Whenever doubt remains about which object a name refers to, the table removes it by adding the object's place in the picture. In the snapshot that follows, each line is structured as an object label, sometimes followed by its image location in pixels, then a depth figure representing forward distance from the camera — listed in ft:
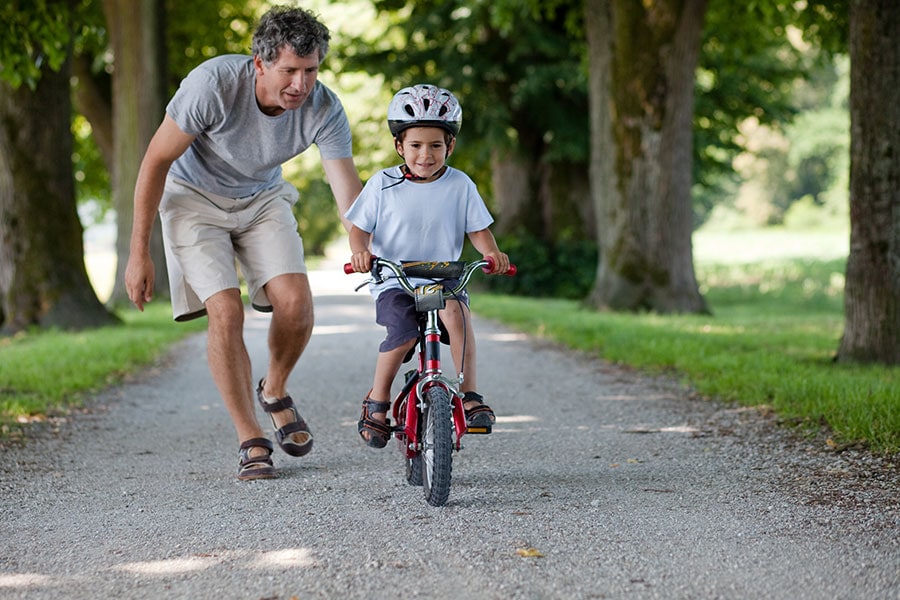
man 17.04
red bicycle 15.39
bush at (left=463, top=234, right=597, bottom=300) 79.36
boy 16.42
